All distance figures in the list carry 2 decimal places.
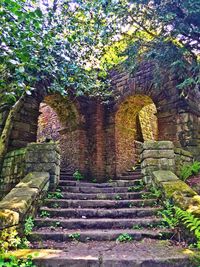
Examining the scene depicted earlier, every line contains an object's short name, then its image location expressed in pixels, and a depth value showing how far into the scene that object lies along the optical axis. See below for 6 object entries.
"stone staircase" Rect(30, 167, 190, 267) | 2.55
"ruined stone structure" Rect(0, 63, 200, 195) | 6.10
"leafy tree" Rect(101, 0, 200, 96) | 4.60
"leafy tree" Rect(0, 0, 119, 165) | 2.51
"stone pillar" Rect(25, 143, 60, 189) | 3.83
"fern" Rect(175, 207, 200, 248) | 2.19
